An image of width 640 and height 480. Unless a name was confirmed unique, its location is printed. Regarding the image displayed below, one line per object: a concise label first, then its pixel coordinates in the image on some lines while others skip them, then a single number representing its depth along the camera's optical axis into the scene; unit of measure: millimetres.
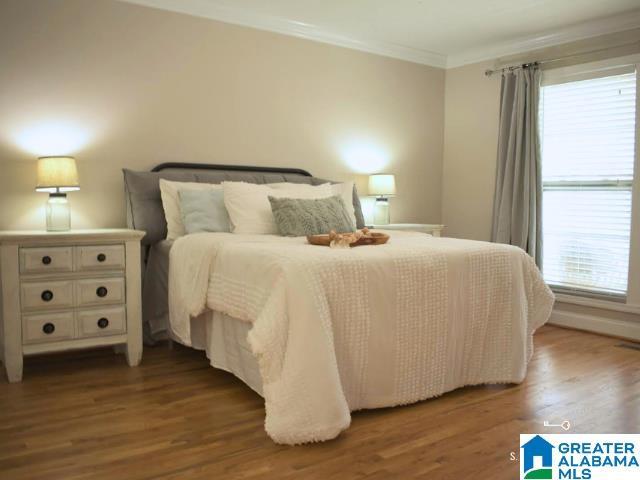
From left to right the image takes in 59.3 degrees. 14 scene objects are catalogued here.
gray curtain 4582
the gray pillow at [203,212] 3510
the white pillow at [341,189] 3953
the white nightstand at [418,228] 4582
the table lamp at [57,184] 3266
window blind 4148
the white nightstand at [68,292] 2945
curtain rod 4211
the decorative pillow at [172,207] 3605
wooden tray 2838
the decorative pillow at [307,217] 3404
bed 2199
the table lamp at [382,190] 4828
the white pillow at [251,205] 3523
